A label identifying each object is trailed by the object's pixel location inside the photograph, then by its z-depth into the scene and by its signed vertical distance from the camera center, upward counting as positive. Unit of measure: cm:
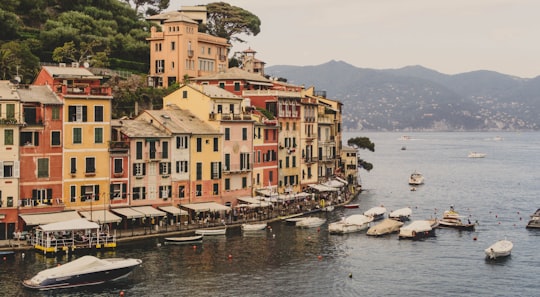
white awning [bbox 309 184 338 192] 11356 -916
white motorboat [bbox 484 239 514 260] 7776 -1300
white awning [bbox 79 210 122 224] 7525 -910
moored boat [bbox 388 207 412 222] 10446 -1229
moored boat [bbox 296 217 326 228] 9225 -1186
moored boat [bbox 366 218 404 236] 9012 -1233
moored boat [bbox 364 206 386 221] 10412 -1202
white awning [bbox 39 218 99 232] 6906 -925
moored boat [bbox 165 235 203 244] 7738 -1177
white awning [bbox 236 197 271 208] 9391 -947
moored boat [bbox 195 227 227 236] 8244 -1165
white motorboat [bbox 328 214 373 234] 9006 -1201
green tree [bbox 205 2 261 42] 15500 +2360
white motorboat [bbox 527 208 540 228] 10033 -1283
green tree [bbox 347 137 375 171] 15925 -311
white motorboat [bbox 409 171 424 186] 16900 -1175
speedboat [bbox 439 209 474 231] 9788 -1263
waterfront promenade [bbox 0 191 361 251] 7112 -1127
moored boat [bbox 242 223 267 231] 8694 -1168
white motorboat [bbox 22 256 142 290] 5928 -1206
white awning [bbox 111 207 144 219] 7788 -900
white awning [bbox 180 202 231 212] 8632 -926
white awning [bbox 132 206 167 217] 7984 -906
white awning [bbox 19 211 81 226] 7138 -882
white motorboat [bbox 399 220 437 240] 8844 -1245
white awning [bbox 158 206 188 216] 8275 -927
